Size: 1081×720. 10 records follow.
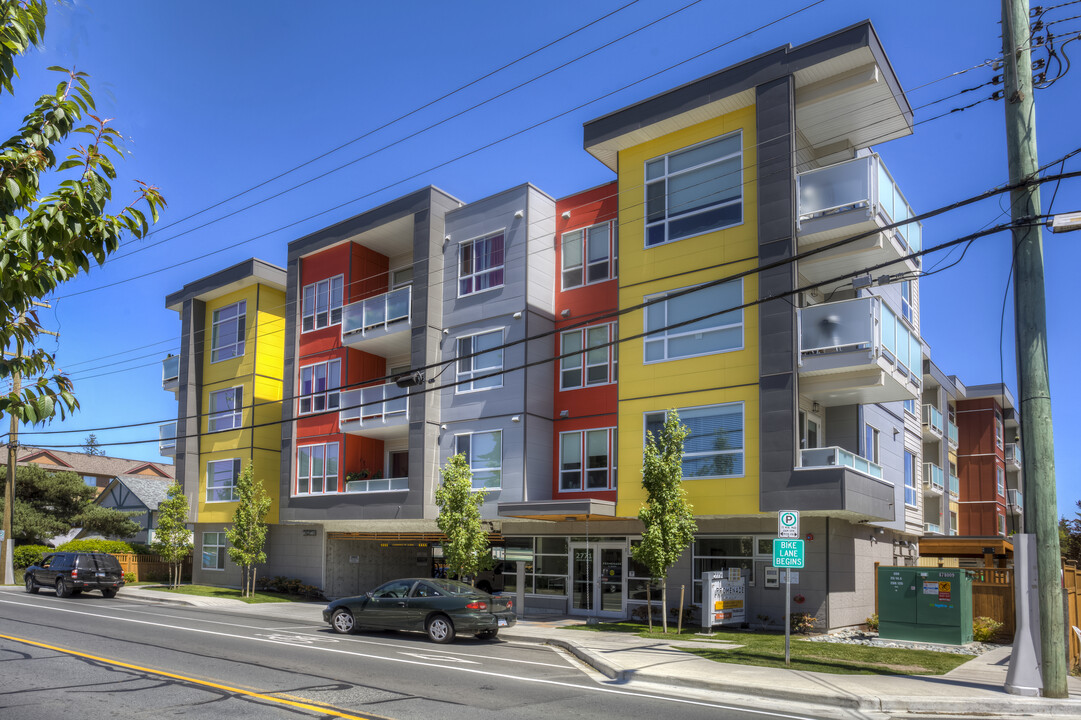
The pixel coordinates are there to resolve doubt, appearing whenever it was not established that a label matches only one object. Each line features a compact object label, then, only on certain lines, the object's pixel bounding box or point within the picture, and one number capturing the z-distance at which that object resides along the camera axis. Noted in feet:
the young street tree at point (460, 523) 81.66
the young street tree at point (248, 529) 111.86
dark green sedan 64.59
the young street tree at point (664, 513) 69.97
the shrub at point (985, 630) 70.49
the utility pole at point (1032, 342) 43.57
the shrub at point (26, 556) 146.92
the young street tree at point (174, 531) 123.54
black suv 106.52
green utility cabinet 66.64
